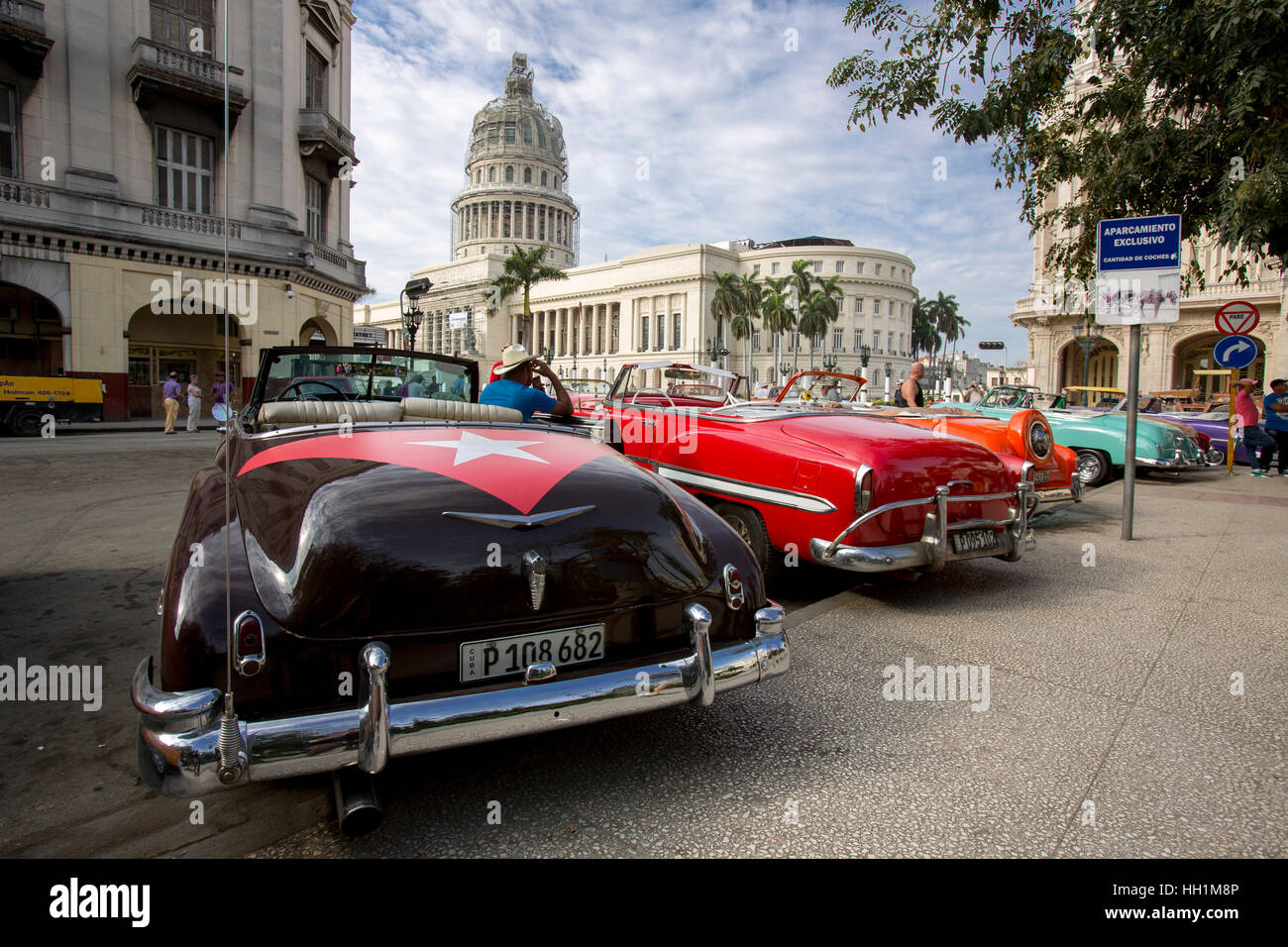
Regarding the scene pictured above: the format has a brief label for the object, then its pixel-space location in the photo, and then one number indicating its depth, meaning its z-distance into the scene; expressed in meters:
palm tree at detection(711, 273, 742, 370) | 79.38
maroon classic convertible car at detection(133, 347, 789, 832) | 1.92
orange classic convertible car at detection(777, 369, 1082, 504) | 6.62
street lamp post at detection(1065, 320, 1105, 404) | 29.61
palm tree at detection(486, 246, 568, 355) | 51.25
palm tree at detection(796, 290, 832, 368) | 78.31
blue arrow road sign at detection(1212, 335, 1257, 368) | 11.12
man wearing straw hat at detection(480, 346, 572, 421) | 5.00
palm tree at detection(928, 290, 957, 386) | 107.12
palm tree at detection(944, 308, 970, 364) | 108.69
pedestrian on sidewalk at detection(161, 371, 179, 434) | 19.31
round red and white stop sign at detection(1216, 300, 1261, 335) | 11.20
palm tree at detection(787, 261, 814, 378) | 77.81
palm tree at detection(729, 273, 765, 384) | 79.69
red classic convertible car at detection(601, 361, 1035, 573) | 4.21
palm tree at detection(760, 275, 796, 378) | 77.38
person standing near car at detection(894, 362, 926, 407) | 9.32
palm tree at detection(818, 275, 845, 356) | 78.88
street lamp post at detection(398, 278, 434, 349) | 18.28
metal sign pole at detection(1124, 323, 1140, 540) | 6.30
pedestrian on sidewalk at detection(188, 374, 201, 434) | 20.27
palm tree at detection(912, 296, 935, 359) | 107.88
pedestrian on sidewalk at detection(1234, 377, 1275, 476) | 12.66
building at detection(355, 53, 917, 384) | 89.00
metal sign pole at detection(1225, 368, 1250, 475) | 12.50
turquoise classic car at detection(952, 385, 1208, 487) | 10.73
